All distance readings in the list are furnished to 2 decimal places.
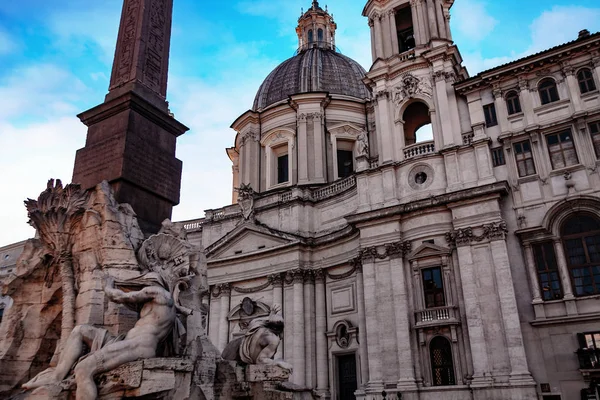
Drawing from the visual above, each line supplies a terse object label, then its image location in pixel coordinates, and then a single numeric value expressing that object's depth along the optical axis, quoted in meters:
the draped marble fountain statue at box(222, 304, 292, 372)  9.84
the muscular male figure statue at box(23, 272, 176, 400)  6.54
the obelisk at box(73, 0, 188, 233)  9.67
